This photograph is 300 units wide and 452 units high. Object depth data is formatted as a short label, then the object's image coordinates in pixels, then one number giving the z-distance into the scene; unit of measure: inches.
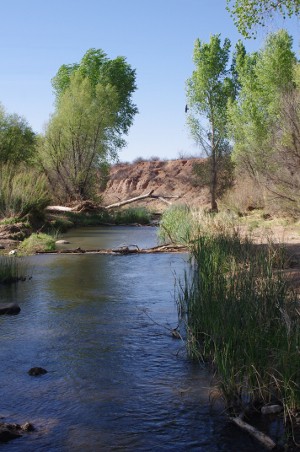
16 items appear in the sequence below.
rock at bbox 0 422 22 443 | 175.0
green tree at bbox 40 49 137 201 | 1327.5
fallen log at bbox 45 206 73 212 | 994.2
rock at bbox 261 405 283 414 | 188.7
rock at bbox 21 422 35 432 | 181.4
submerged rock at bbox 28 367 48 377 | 231.3
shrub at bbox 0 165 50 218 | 844.0
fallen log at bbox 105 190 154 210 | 1047.5
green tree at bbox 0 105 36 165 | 1440.7
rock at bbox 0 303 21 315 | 341.7
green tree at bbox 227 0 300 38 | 450.3
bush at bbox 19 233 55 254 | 636.7
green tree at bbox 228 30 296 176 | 1186.0
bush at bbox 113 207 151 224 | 1225.0
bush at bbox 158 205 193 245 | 665.0
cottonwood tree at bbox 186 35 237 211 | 1518.2
